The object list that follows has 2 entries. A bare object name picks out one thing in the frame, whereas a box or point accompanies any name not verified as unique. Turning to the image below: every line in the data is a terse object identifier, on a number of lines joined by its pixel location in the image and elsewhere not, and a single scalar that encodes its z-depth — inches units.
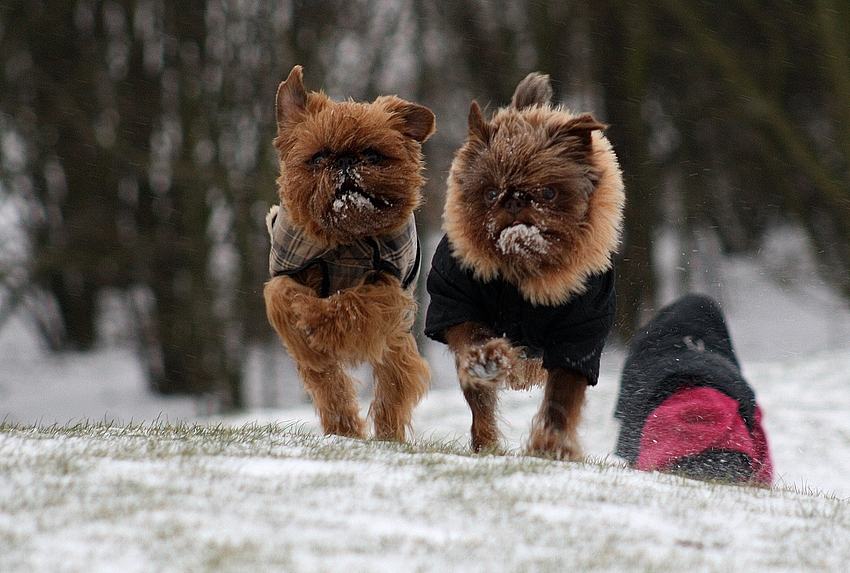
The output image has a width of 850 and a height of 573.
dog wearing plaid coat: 383.9
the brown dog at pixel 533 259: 349.4
